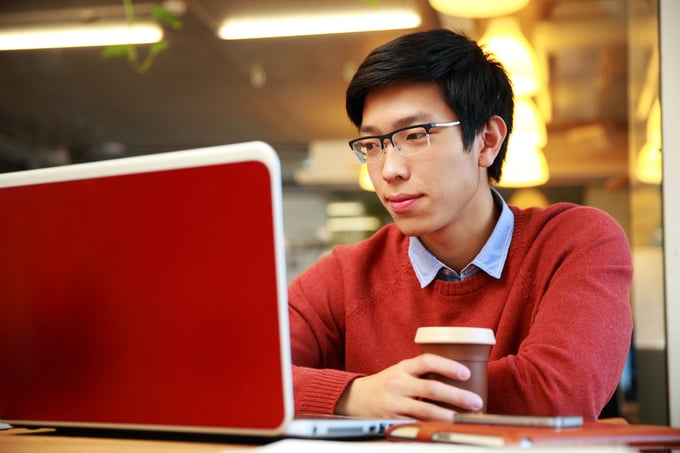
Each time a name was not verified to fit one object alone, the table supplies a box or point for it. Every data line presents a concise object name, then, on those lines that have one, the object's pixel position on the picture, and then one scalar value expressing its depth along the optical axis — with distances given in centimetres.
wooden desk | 81
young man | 108
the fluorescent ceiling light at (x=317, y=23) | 438
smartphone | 79
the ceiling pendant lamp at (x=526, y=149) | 379
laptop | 78
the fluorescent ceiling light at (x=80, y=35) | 444
